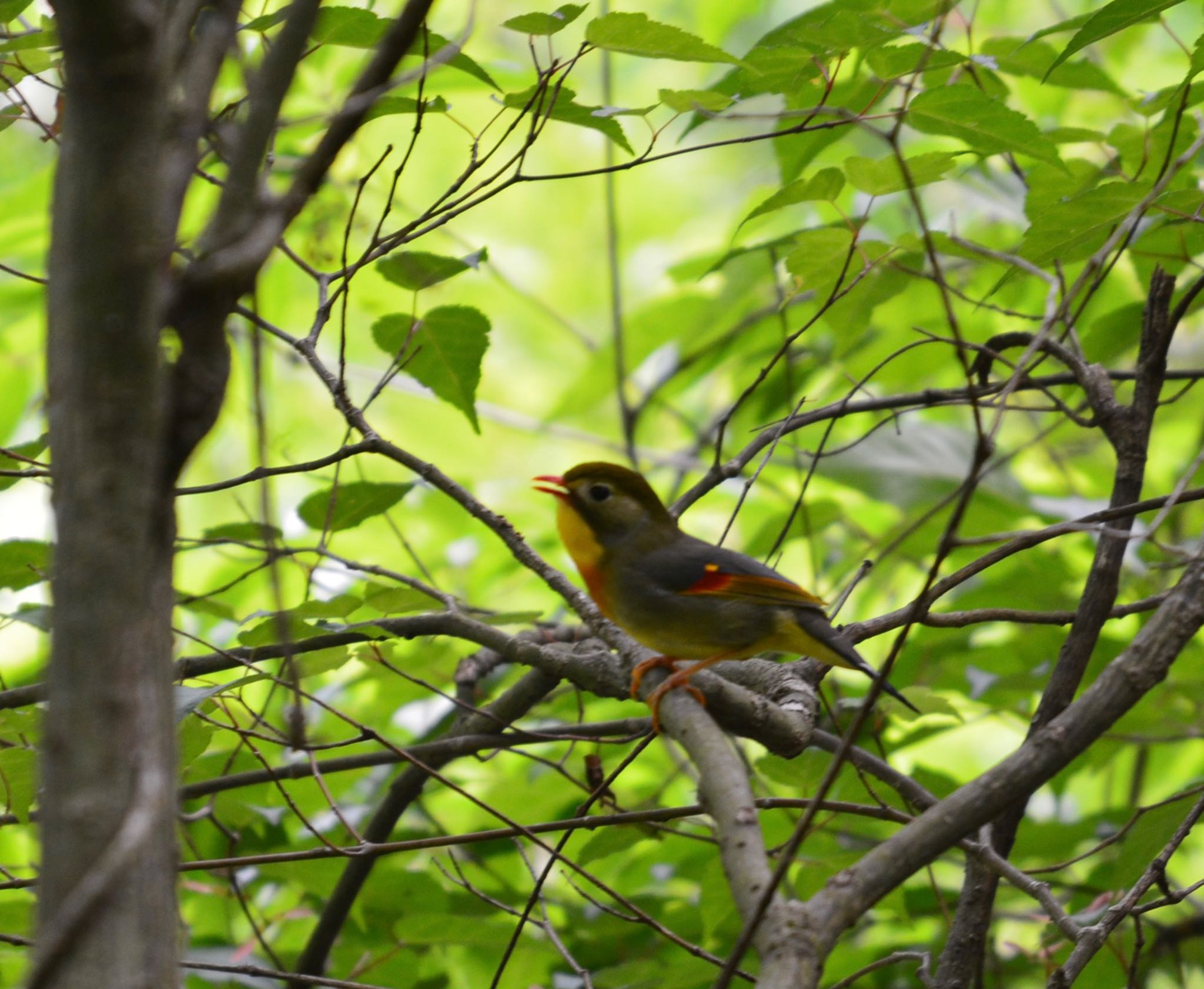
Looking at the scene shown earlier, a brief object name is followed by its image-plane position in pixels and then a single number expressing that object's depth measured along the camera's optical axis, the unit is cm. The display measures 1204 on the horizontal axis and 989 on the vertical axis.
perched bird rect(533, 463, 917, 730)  554
